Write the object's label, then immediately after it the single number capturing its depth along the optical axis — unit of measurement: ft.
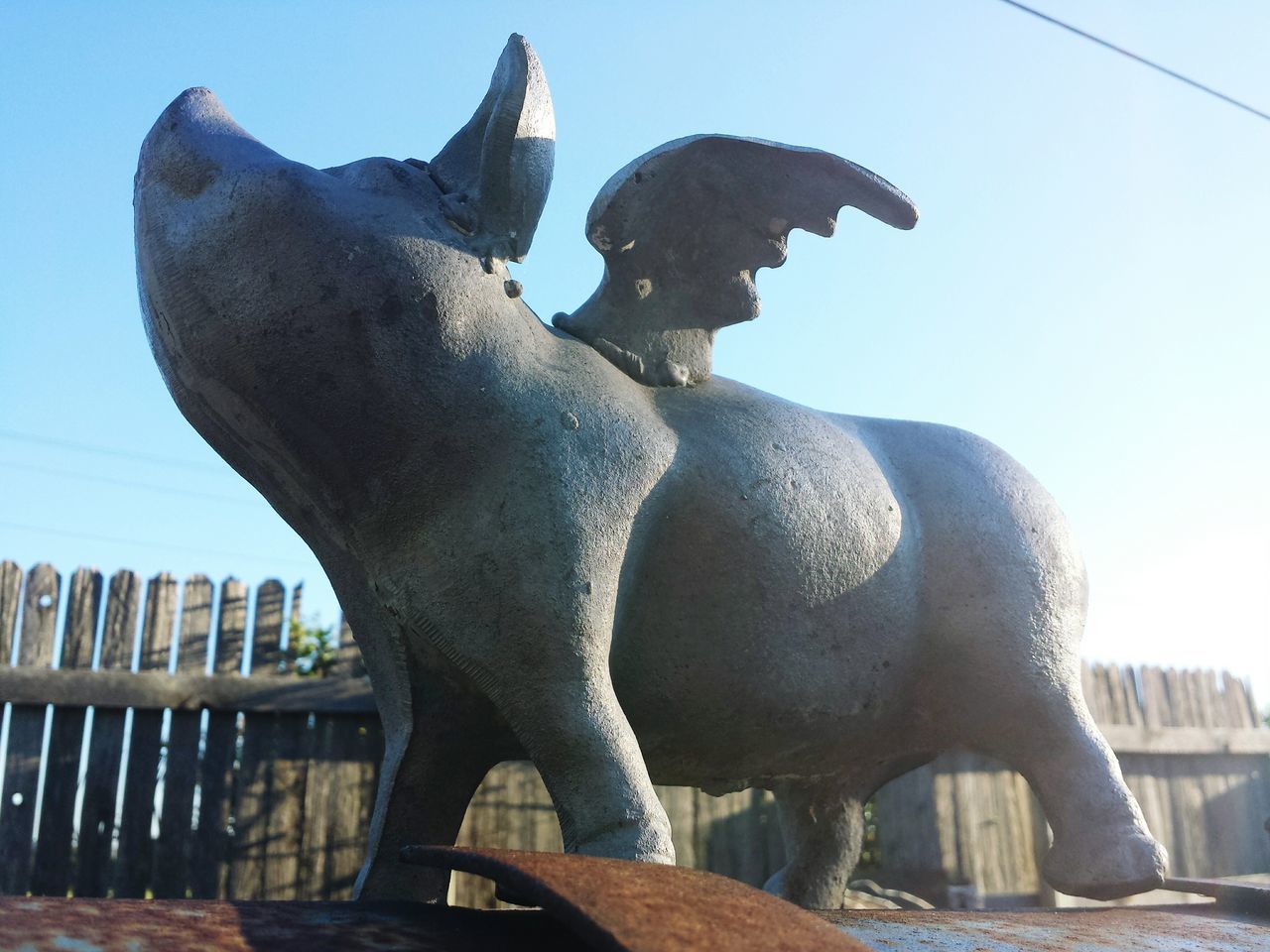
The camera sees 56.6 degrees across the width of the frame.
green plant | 15.75
